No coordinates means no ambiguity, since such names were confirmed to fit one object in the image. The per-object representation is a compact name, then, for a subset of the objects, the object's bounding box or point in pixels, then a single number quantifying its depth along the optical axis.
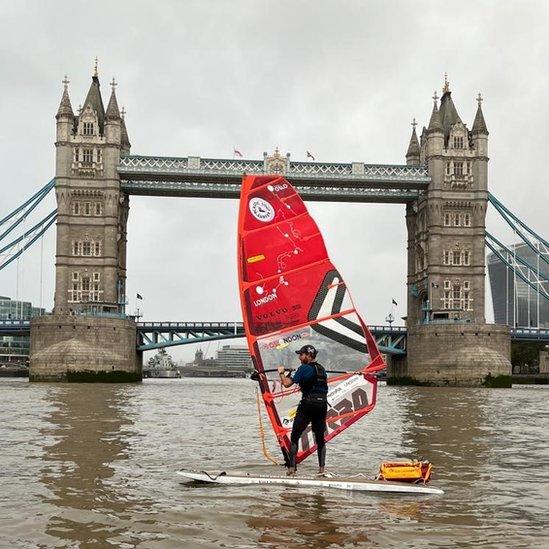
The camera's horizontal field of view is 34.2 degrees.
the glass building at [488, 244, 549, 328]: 143.50
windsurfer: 14.24
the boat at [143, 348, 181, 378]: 183.75
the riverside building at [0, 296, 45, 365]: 192.38
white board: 13.20
